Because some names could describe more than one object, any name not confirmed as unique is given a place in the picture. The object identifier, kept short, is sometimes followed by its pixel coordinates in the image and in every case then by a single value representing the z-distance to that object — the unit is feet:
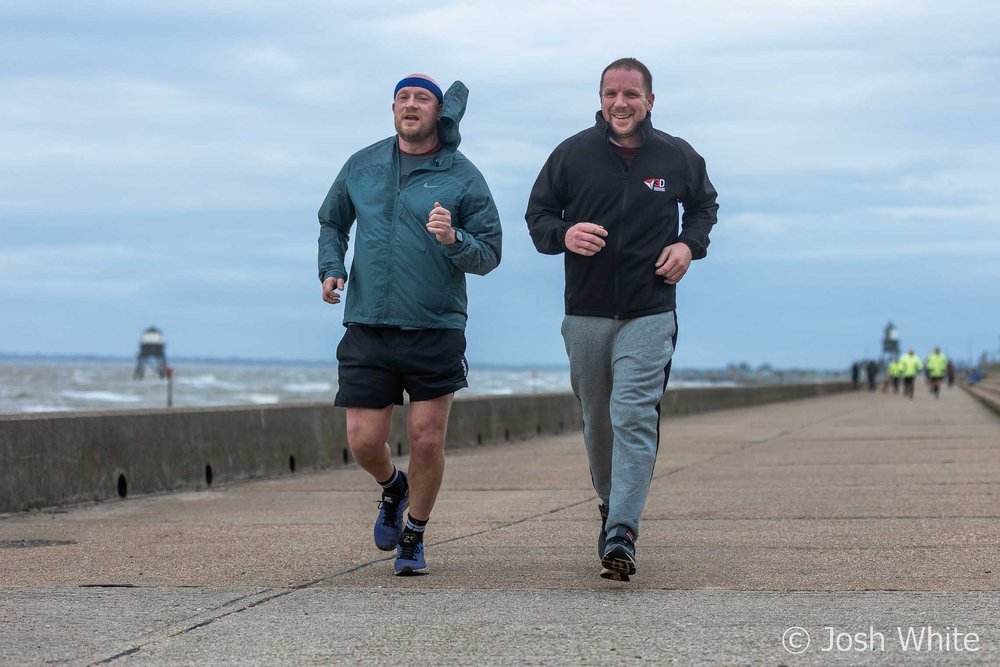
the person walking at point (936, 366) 143.64
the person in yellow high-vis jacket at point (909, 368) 153.79
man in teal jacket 19.69
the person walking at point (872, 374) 237.45
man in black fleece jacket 19.02
